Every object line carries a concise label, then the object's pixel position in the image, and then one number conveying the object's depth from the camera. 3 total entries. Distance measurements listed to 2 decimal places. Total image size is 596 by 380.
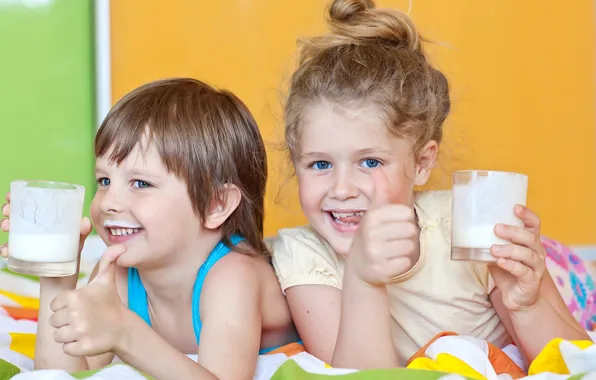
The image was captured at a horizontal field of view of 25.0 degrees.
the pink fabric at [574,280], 1.81
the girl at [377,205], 1.42
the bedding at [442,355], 1.23
